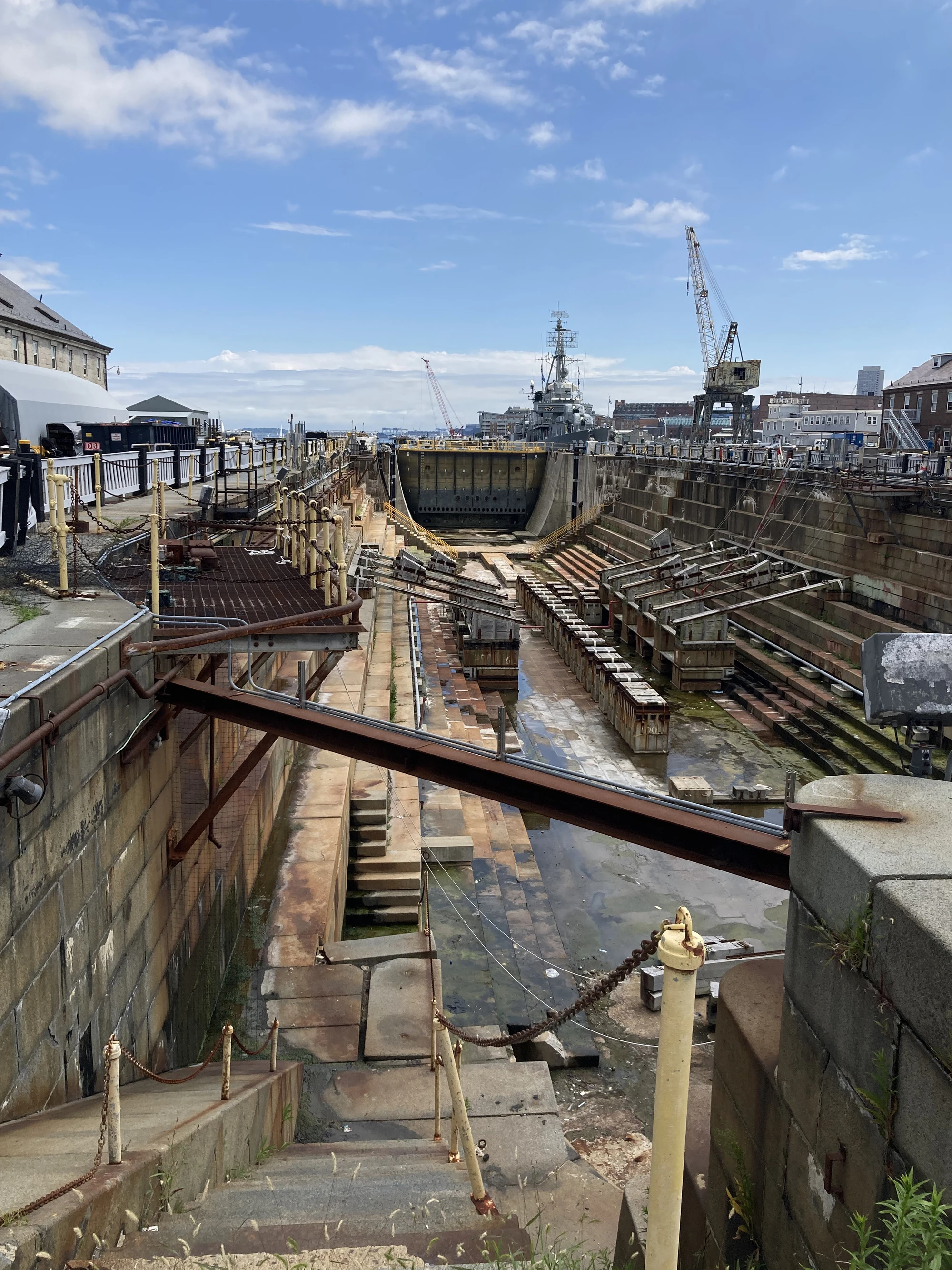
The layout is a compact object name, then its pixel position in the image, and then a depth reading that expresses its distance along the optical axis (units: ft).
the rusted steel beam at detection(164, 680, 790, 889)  17.84
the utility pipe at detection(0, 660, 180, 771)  15.35
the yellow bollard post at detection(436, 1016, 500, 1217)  15.31
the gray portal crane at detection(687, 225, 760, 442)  284.20
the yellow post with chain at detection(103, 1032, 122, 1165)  13.73
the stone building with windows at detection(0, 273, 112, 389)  146.82
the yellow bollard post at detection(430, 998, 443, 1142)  21.18
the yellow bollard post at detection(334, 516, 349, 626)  28.73
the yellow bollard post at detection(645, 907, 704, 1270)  9.94
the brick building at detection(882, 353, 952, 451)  201.57
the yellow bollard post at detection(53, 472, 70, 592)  27.94
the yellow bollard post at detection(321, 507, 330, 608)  31.09
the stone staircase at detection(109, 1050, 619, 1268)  14.06
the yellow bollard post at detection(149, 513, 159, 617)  25.86
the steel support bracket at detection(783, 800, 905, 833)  12.92
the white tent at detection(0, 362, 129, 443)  80.44
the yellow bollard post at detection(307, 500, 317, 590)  36.65
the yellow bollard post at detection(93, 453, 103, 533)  47.11
